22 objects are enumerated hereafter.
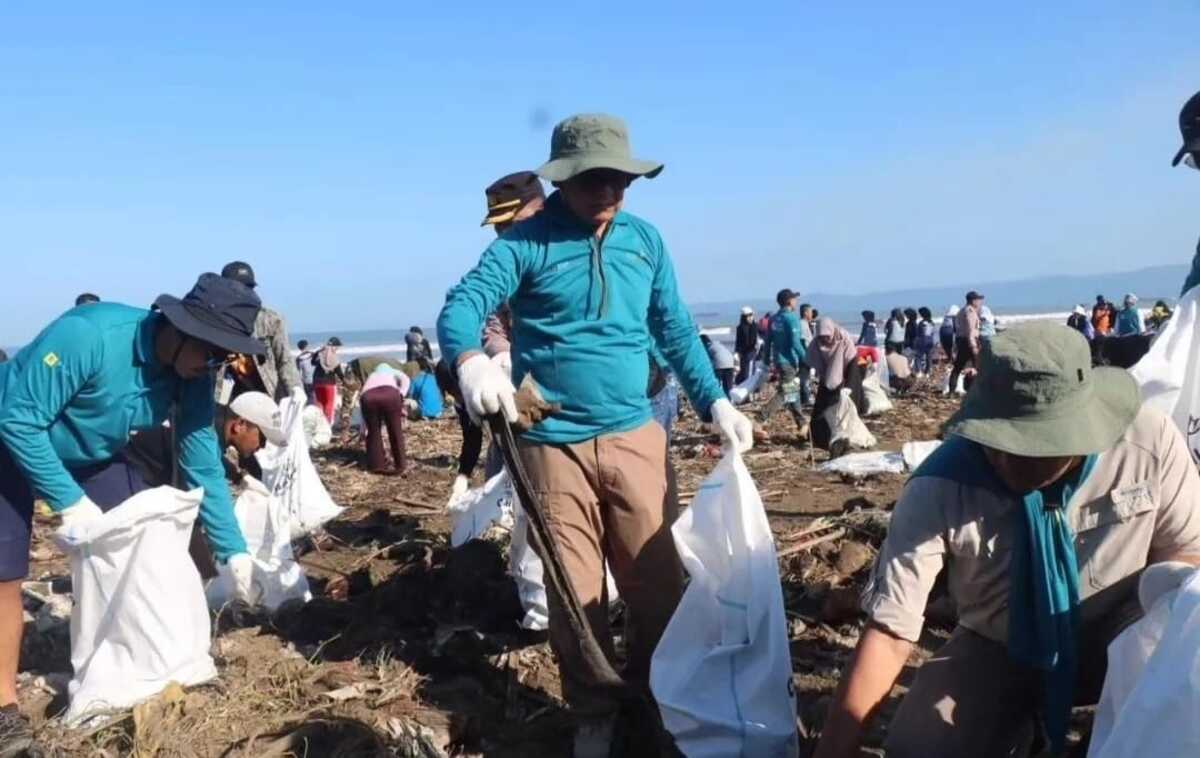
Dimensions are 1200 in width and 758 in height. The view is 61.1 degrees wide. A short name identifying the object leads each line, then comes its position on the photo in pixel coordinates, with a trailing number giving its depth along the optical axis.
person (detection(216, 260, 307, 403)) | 6.63
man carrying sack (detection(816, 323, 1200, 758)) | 2.17
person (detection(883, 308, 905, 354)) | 20.06
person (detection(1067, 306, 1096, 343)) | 20.06
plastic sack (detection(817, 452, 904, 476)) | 7.18
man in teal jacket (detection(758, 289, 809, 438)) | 11.38
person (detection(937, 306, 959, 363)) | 20.36
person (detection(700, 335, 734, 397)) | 13.34
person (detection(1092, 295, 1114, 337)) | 18.17
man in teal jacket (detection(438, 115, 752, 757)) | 2.91
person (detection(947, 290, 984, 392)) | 14.74
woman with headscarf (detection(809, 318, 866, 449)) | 9.33
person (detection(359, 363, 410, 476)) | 8.54
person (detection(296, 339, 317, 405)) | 14.92
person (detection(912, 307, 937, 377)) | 18.81
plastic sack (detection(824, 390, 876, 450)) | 9.08
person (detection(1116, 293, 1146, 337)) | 14.61
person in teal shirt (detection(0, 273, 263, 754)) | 3.02
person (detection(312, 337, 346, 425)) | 12.10
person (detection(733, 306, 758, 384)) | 17.48
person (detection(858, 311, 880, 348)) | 15.90
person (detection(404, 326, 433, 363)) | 18.86
